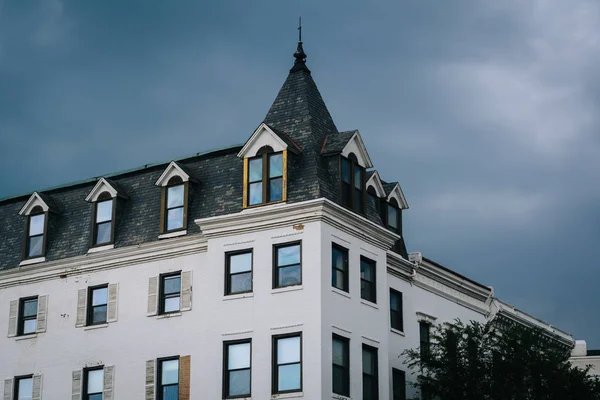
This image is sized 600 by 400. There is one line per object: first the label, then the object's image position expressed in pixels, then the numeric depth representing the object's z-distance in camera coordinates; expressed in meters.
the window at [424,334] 52.88
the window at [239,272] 46.69
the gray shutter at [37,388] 51.06
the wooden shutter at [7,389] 51.84
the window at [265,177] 46.91
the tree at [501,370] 46.53
